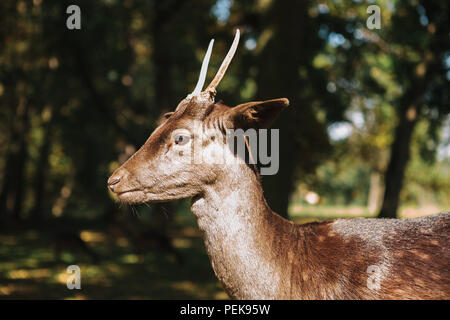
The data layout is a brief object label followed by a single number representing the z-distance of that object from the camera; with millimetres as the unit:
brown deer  3180
